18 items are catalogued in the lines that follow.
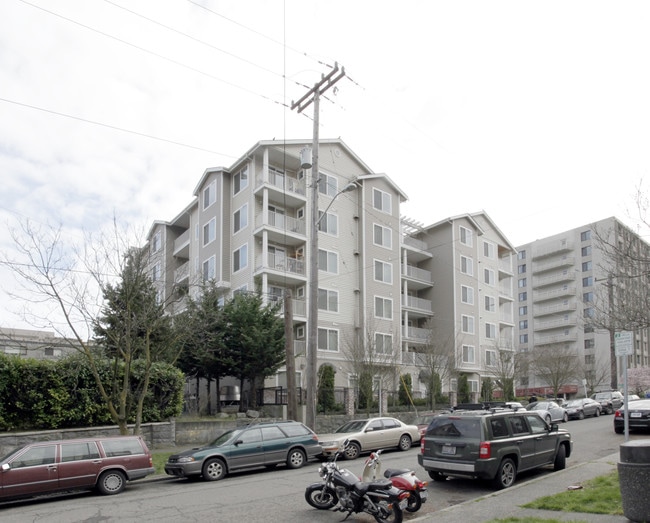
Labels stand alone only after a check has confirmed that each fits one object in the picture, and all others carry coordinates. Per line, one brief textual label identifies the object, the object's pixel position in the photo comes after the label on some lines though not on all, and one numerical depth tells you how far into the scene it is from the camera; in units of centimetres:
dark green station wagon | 1539
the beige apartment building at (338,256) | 3541
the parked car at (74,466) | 1302
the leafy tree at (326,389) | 2988
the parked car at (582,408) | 3456
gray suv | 1188
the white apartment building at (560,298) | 7969
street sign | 1383
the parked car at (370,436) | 1889
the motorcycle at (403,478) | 979
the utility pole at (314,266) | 2089
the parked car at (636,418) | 2214
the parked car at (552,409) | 3028
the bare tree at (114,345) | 1822
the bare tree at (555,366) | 5425
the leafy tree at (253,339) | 2877
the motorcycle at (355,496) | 918
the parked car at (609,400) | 3853
